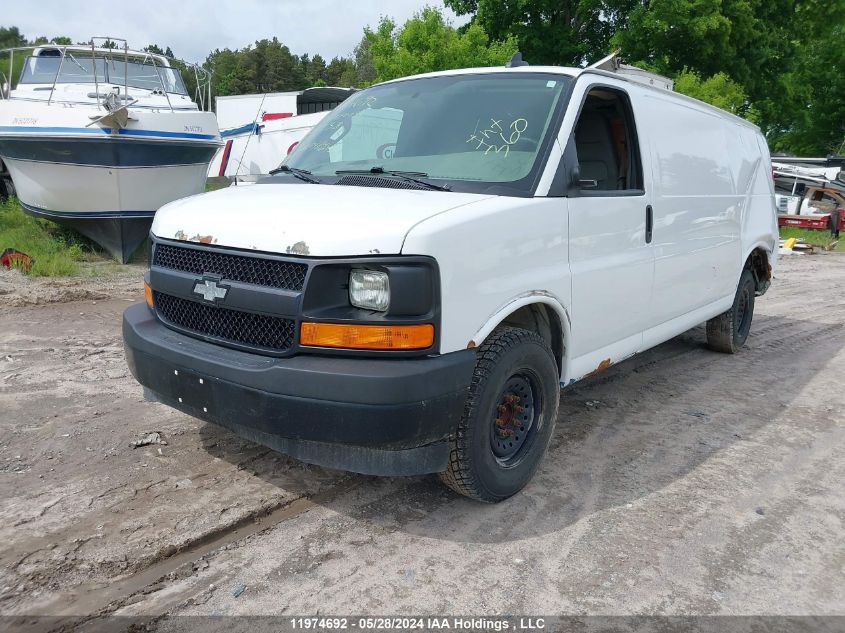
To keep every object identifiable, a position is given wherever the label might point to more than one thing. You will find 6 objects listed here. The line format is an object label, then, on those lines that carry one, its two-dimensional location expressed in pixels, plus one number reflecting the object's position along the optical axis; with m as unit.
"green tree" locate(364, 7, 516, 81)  20.45
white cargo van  2.74
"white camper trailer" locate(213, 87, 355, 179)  13.06
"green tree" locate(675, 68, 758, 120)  21.11
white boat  9.20
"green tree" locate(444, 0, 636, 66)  26.05
